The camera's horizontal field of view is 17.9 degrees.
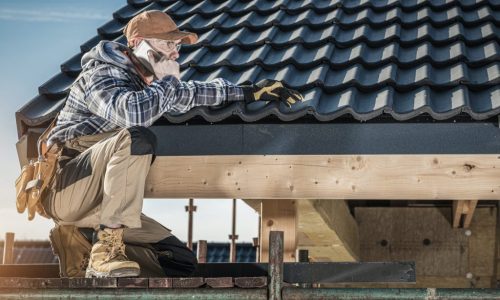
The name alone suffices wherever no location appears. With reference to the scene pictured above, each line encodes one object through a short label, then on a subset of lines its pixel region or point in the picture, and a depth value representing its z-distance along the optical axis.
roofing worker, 7.70
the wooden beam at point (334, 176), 9.31
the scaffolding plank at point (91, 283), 7.25
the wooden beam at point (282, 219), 10.50
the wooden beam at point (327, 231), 11.82
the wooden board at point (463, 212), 12.63
